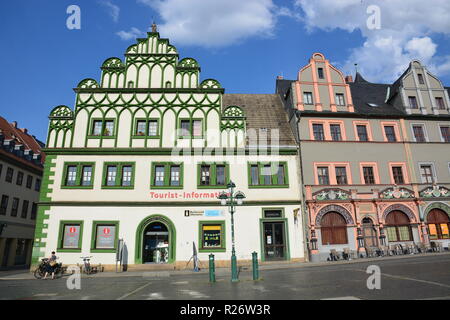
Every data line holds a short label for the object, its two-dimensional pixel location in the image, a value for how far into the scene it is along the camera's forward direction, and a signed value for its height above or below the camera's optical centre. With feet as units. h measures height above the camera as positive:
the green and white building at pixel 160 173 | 70.69 +17.22
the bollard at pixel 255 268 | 45.98 -4.01
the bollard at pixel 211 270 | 45.68 -4.14
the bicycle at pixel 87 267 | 63.26 -4.48
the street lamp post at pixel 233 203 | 45.60 +6.79
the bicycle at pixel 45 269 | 59.00 -4.39
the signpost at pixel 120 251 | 66.10 -1.42
